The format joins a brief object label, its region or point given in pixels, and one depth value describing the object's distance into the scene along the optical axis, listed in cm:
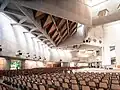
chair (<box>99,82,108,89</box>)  314
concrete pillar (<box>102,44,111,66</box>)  1875
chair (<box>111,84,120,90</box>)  291
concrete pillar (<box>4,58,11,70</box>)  1120
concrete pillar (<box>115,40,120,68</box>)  1718
